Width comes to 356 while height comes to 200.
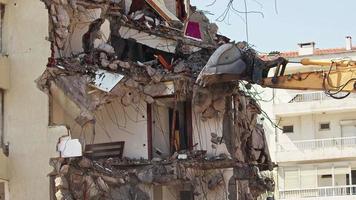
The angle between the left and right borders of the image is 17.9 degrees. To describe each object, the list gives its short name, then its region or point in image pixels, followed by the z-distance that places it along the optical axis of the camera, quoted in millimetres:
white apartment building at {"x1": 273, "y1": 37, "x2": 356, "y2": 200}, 66062
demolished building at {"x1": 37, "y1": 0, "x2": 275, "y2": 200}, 34312
